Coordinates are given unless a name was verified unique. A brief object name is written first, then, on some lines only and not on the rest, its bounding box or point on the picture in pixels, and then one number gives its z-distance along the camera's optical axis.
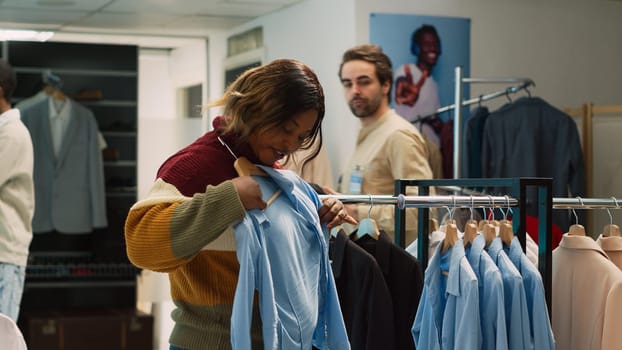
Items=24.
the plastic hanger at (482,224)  2.54
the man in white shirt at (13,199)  4.10
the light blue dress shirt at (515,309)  2.33
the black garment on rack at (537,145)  5.29
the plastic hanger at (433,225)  3.02
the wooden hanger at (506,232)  2.48
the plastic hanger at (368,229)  2.70
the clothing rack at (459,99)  5.10
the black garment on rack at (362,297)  2.52
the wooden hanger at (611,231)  2.70
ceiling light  7.85
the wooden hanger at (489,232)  2.48
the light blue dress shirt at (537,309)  2.35
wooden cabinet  7.65
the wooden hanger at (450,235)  2.46
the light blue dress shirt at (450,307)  2.31
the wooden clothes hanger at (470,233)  2.49
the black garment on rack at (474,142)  5.40
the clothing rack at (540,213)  2.50
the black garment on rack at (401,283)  2.61
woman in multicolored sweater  1.83
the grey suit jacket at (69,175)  7.39
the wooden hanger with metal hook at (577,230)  2.63
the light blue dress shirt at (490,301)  2.31
